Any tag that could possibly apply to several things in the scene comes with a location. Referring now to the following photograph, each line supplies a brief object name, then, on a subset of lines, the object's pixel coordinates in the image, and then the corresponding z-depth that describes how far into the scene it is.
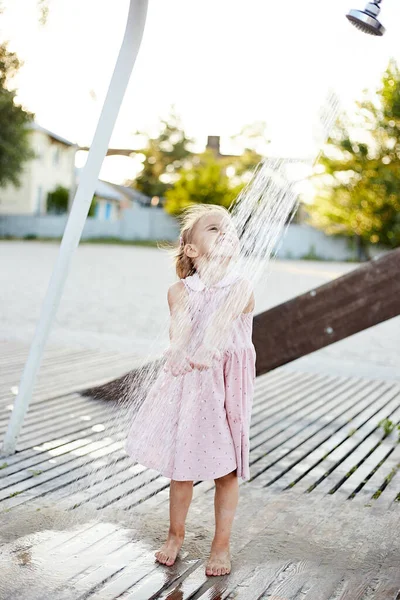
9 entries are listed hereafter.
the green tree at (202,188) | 39.16
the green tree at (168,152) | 63.31
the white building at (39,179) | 41.00
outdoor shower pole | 3.89
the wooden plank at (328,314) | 4.87
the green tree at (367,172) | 29.80
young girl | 2.78
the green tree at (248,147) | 48.84
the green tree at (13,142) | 31.30
